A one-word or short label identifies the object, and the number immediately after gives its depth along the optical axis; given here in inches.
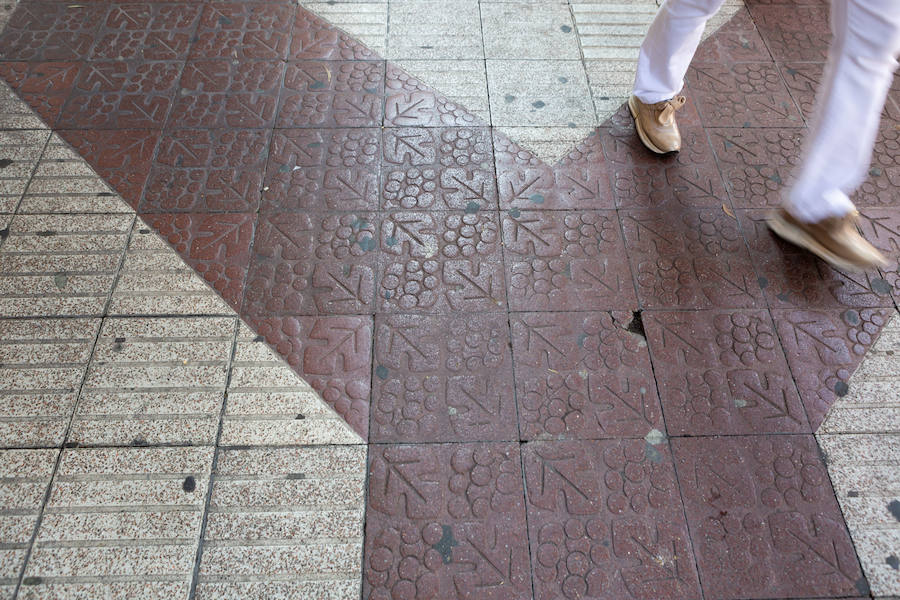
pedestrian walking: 72.9
